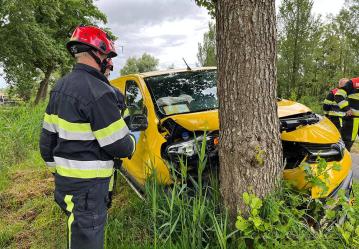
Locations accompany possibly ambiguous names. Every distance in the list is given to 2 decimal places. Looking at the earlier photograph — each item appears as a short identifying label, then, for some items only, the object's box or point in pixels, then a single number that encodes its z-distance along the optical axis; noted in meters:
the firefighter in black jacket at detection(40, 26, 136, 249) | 2.49
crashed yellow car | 3.43
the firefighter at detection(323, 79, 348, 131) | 7.16
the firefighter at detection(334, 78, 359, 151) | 6.95
